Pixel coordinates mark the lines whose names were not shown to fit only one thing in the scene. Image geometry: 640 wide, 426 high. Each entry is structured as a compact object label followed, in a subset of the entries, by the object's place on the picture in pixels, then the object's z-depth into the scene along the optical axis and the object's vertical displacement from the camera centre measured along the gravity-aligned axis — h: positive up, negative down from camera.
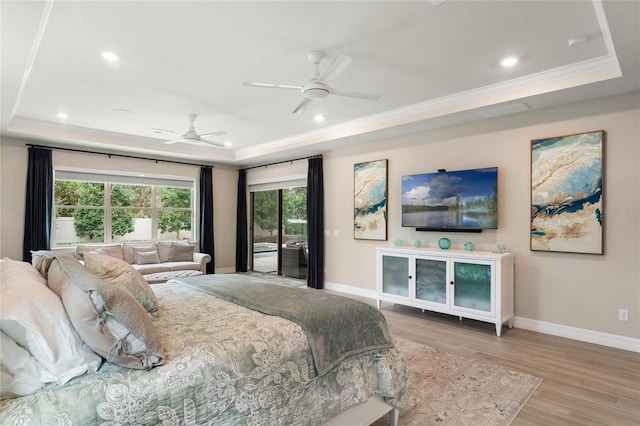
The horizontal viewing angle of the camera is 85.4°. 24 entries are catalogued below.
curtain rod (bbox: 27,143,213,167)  5.82 +1.19
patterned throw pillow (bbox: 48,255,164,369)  1.37 -0.43
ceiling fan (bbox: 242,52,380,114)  2.90 +1.19
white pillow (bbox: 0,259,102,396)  1.27 -0.44
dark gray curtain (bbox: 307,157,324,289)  6.45 -0.15
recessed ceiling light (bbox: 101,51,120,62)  3.12 +1.48
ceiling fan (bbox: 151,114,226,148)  4.87 +1.16
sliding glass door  7.25 -0.29
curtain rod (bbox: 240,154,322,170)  6.61 +1.20
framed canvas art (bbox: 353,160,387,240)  5.57 +0.29
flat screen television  4.33 +0.24
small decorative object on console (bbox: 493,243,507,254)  4.15 -0.36
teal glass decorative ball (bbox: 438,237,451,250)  4.54 -0.33
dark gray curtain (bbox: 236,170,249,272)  8.23 -0.24
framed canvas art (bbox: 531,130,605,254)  3.62 +0.28
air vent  3.93 +1.28
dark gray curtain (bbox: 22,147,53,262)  5.55 +0.24
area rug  2.31 -1.32
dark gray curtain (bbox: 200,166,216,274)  7.62 +0.07
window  6.14 +0.18
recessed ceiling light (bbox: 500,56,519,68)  3.21 +1.48
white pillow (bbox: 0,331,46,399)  1.19 -0.54
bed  1.23 -0.65
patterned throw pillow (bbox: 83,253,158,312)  2.09 -0.36
